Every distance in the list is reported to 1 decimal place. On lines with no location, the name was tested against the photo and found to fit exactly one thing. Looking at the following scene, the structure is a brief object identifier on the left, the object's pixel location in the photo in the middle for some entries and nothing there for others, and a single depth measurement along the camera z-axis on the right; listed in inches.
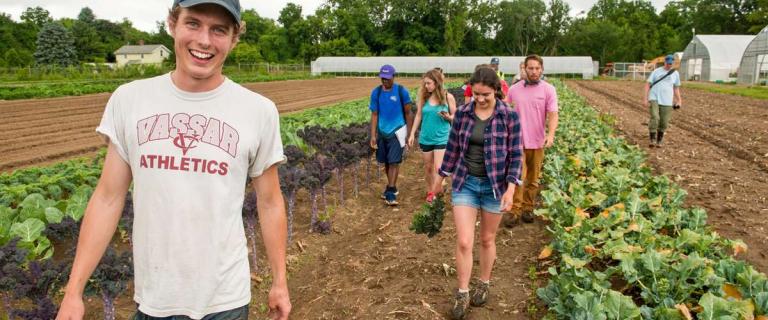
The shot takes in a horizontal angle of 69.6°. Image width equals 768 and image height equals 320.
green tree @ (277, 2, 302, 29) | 3262.8
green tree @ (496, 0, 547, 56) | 3208.7
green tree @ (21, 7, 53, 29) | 3622.0
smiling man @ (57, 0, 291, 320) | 73.9
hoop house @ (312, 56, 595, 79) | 2153.1
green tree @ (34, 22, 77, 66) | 2578.7
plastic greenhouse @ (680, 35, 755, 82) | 1690.5
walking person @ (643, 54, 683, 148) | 414.0
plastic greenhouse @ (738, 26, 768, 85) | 1333.7
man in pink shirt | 238.4
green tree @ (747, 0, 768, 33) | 1770.7
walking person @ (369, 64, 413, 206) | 283.1
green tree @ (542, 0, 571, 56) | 3245.6
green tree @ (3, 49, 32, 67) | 2070.3
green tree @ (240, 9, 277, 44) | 3545.8
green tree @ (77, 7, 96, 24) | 4242.1
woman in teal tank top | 264.2
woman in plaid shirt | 158.6
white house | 3484.3
